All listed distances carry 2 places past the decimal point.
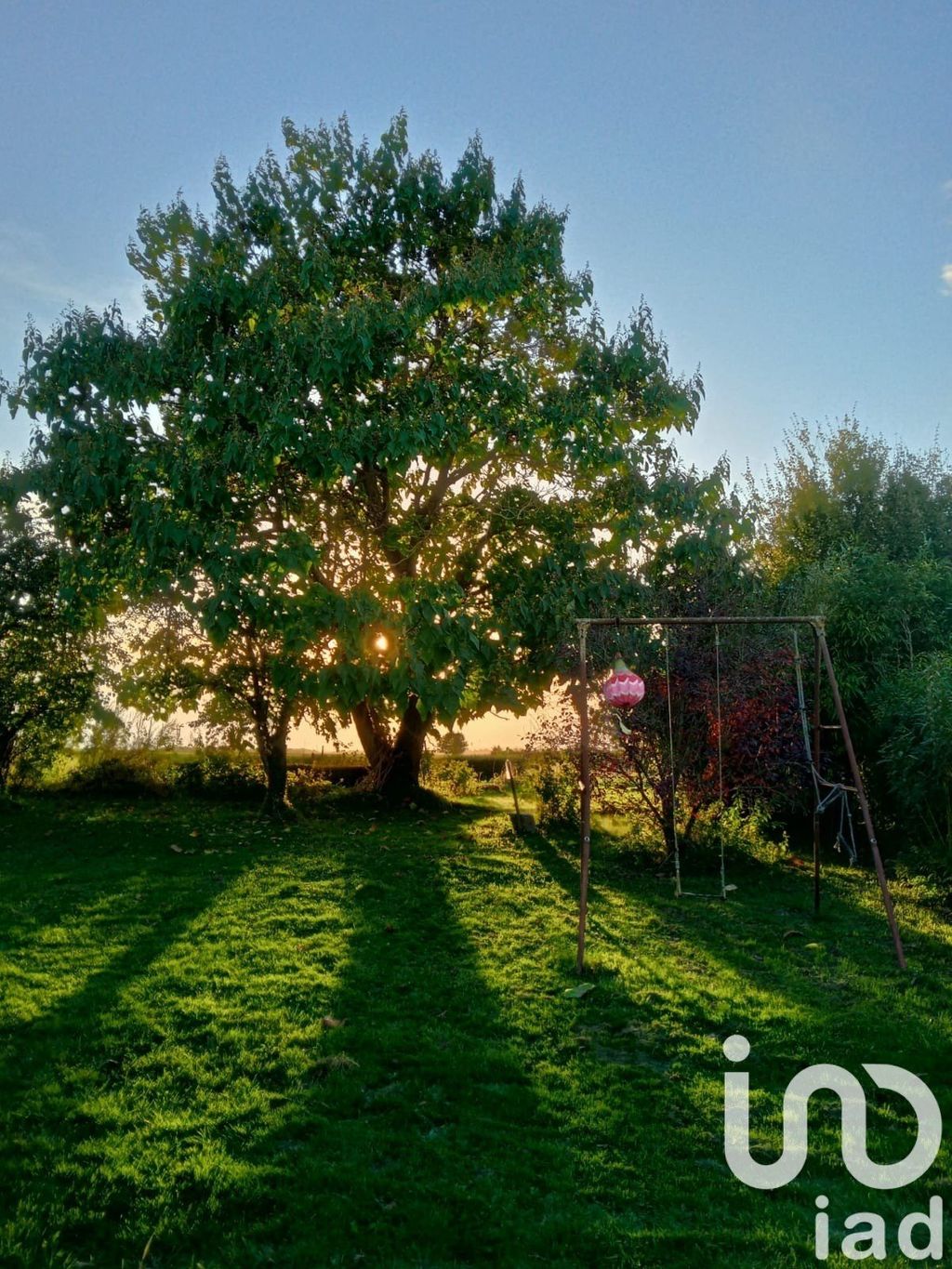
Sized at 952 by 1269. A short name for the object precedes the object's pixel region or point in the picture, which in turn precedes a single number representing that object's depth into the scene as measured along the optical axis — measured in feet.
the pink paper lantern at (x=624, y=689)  27.04
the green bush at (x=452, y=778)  70.03
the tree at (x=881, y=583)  43.32
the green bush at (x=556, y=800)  51.85
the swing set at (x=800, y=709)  26.16
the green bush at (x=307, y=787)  60.59
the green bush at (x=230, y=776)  64.69
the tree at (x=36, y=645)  59.36
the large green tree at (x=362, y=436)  42.50
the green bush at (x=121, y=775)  65.10
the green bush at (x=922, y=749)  39.32
